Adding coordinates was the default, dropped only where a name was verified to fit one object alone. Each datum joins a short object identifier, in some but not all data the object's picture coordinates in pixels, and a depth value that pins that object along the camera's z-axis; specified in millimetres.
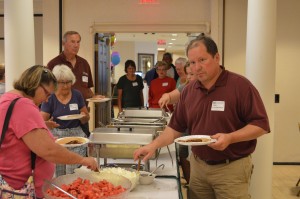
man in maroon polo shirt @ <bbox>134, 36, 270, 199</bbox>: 1628
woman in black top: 5047
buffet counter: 1638
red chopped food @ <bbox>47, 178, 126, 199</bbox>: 1345
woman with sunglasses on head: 1393
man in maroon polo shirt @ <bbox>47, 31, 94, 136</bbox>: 3109
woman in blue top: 2521
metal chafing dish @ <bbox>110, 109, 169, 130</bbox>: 2321
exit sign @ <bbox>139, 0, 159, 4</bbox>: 4625
